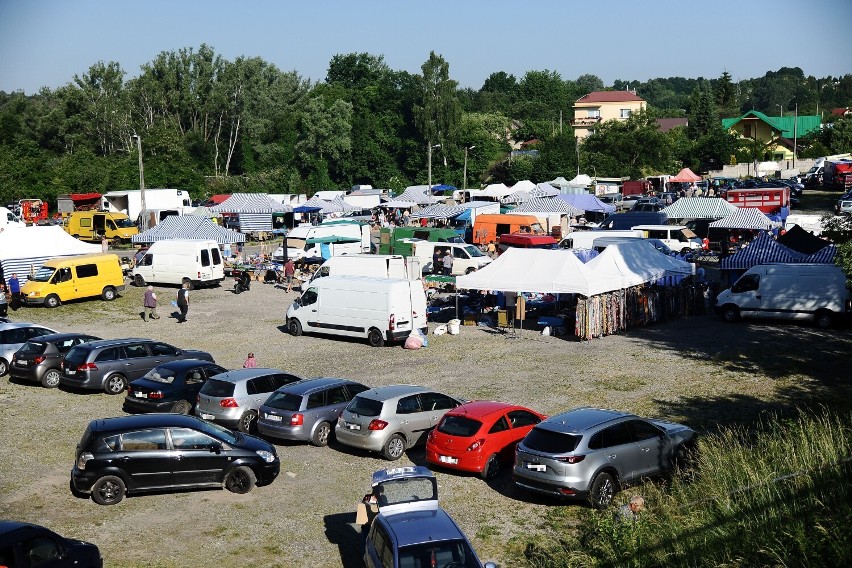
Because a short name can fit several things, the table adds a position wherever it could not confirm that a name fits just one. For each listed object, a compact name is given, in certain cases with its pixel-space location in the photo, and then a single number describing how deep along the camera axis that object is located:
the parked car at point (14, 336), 22.39
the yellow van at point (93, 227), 53.12
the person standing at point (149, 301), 29.80
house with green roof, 105.31
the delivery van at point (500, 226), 48.25
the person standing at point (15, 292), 31.61
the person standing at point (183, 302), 29.50
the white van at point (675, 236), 42.56
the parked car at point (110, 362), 20.03
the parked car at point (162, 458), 13.27
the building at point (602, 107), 119.06
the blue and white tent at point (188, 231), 40.97
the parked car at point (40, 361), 21.03
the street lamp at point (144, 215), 52.33
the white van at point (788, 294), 25.75
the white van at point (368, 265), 30.36
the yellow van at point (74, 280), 31.72
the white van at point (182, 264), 35.97
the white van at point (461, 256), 37.81
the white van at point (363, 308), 25.08
